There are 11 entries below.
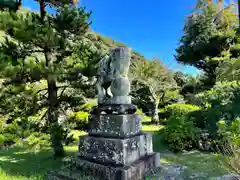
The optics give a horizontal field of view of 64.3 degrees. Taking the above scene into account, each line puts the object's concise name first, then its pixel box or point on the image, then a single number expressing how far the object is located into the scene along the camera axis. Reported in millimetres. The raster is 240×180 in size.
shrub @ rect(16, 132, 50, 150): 4152
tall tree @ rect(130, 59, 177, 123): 11633
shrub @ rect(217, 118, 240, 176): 2730
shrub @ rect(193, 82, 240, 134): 5832
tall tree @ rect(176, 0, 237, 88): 9945
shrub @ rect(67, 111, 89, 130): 6451
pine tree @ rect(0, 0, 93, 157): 4043
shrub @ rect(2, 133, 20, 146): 4121
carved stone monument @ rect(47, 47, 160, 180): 3092
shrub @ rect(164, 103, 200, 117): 8991
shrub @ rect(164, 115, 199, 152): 5758
